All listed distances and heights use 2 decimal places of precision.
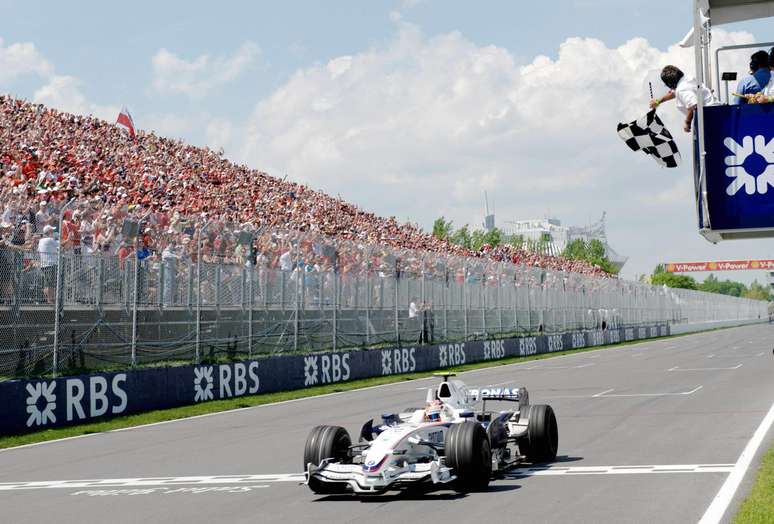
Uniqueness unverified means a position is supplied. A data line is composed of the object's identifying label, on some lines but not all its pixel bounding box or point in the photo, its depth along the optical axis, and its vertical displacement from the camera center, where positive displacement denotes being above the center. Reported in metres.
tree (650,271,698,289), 188.88 +7.69
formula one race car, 9.84 -1.21
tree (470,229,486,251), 90.62 +7.59
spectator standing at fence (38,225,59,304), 18.73 +1.31
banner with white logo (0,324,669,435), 18.05 -1.12
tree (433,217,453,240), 88.62 +8.36
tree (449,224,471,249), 88.75 +7.51
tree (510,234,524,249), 108.47 +8.85
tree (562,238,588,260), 125.04 +8.88
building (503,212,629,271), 119.79 +14.56
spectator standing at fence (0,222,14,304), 17.73 +1.17
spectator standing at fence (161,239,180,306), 22.30 +1.32
